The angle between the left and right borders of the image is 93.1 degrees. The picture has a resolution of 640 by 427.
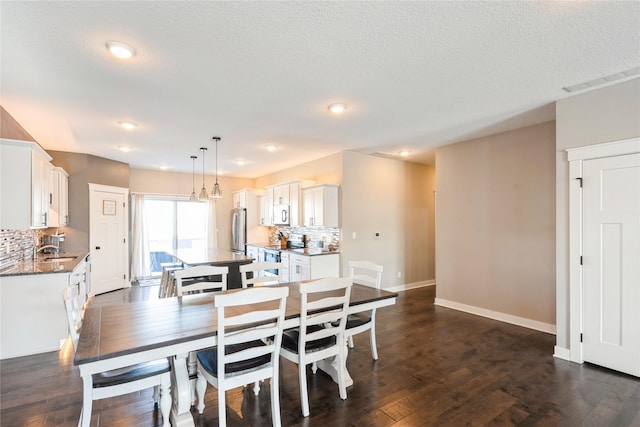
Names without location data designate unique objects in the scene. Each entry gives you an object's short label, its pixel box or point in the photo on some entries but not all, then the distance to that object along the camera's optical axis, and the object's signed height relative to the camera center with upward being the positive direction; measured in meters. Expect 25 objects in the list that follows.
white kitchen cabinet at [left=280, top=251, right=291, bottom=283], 5.70 -0.95
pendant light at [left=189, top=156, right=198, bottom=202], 5.44 +1.08
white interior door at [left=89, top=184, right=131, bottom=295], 5.82 -0.44
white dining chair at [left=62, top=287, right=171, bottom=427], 1.71 -0.98
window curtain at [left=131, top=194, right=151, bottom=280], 7.00 -0.61
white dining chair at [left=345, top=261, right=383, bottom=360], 2.76 -1.00
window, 7.48 -0.27
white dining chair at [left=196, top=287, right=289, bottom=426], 1.83 -0.89
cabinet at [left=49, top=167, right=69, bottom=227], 4.43 +0.29
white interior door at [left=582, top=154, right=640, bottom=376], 2.71 -0.44
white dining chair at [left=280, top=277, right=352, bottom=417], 2.19 -0.96
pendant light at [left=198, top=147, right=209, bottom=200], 5.05 +0.35
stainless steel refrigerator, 7.53 -0.37
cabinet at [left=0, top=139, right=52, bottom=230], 3.22 +0.35
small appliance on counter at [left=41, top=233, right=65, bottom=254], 4.96 -0.45
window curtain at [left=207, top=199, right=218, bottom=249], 7.98 -0.30
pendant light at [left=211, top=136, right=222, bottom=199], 4.88 +0.38
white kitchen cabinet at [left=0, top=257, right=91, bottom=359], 3.19 -1.06
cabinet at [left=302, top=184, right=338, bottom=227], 5.25 +0.18
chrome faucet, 4.73 -0.50
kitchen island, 4.03 -0.62
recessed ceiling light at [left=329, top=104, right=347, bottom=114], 3.27 +1.19
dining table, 1.60 -0.70
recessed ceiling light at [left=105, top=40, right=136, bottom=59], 2.09 +1.19
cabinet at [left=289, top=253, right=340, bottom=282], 5.08 -0.88
